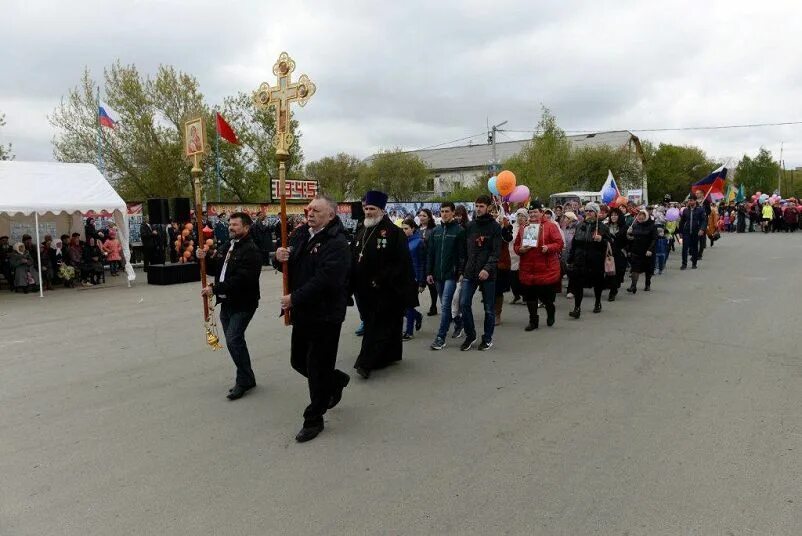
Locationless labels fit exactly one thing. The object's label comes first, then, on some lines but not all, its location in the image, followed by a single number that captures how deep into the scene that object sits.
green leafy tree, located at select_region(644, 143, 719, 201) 60.12
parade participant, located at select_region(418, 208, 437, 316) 8.96
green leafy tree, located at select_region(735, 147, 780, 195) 67.50
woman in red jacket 8.34
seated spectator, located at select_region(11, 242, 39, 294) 14.46
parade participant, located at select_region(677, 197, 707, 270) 15.36
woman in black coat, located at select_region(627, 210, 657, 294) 11.61
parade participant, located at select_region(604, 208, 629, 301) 10.85
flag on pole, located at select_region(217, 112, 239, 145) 20.22
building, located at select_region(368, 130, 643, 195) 61.84
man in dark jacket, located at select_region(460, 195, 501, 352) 7.11
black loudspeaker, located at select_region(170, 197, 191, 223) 16.20
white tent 13.70
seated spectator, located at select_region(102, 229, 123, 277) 18.09
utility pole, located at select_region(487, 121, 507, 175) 38.42
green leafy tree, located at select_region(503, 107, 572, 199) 38.56
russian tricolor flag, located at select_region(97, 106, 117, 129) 20.41
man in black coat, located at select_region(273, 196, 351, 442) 4.47
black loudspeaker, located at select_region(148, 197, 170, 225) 17.38
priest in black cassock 6.37
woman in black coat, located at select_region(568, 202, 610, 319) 9.49
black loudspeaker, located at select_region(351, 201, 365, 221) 23.64
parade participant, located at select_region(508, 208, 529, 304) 8.65
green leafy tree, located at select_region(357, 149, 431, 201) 50.97
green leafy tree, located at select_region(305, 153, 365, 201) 53.09
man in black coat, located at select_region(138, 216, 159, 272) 18.56
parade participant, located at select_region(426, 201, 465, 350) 7.33
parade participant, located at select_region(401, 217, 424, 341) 8.79
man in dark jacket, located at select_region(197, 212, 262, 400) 5.41
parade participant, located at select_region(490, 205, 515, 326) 8.69
